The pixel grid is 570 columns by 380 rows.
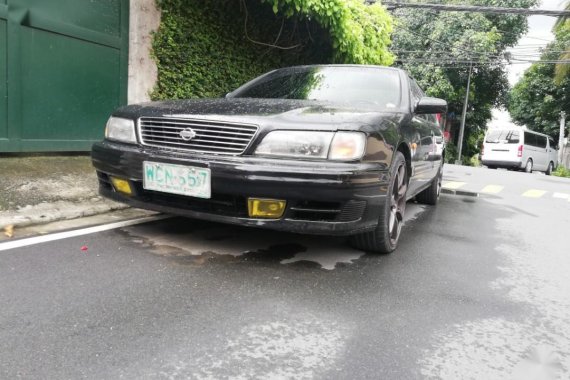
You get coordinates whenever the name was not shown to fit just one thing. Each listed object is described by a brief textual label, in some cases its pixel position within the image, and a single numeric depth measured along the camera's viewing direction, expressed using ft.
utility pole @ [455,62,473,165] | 75.15
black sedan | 8.86
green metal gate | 15.98
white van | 60.64
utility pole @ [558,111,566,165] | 83.20
